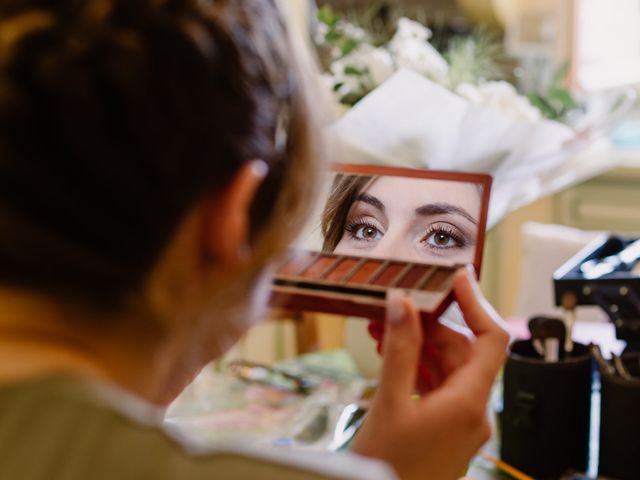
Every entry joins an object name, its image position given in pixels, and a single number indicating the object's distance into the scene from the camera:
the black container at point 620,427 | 0.99
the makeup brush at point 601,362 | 1.03
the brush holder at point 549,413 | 1.03
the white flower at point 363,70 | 1.14
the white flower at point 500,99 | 1.16
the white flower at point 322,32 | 1.32
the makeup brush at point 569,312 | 1.04
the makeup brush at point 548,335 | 1.09
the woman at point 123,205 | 0.45
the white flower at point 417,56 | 1.17
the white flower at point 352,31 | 1.31
